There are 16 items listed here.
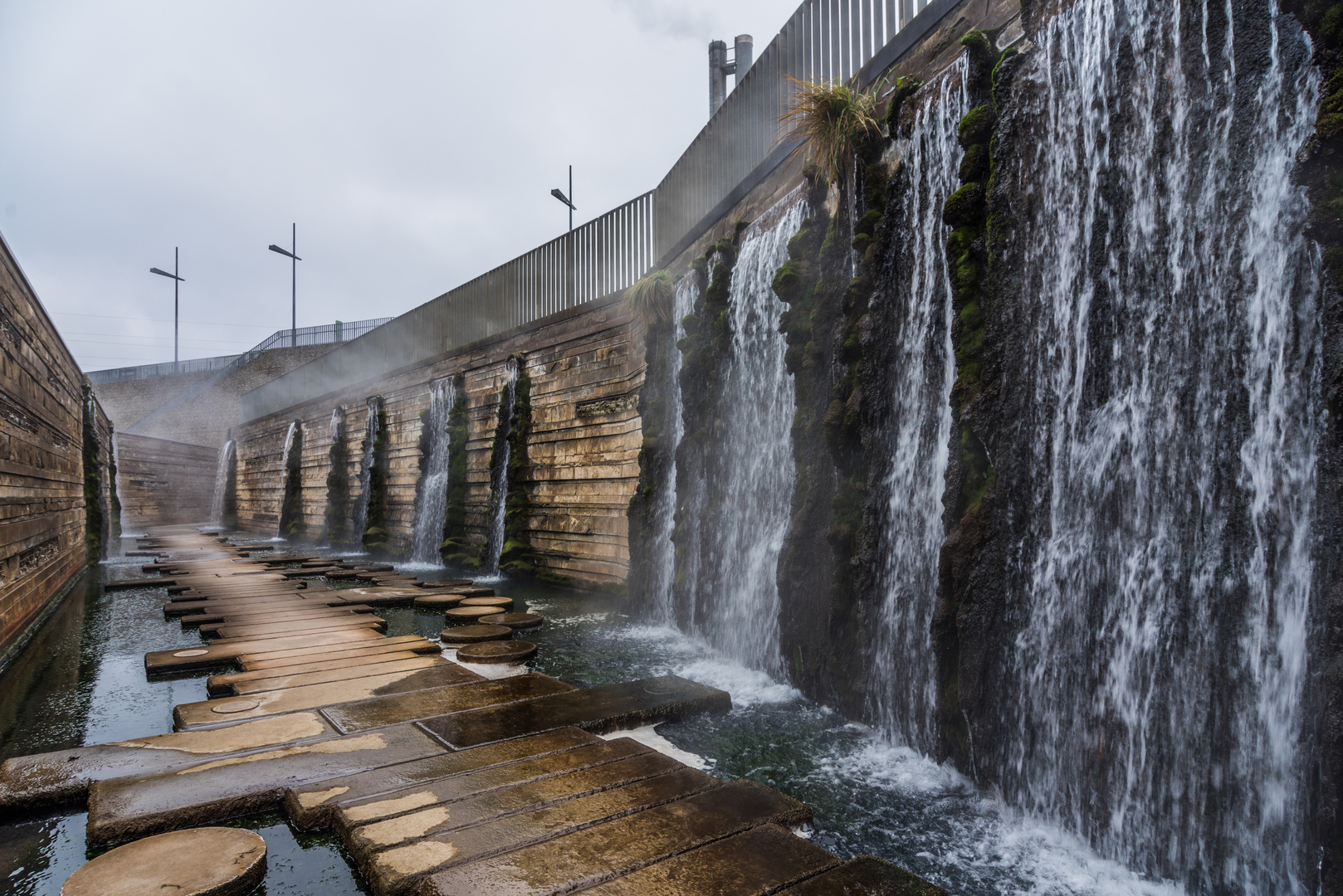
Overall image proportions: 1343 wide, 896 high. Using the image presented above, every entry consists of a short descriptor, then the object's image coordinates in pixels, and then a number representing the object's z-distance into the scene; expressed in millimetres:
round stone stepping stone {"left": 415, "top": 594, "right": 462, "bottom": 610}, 8227
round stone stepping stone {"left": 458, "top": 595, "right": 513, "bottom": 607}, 7898
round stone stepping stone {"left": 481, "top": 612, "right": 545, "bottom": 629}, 6976
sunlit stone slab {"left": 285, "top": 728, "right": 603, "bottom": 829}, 2627
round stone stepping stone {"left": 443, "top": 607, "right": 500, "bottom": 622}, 7066
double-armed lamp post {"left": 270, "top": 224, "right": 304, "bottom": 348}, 37925
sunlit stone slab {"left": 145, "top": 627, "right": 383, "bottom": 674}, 5086
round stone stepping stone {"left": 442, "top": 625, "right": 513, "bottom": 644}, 5945
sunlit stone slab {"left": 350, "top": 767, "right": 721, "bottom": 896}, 2164
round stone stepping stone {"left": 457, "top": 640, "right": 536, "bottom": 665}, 5270
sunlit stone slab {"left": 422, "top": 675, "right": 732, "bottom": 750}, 3529
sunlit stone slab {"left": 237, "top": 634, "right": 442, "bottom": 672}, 5082
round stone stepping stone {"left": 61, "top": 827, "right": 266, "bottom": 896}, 2043
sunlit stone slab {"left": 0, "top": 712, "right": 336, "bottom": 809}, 2826
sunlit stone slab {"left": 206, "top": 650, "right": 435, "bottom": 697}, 4426
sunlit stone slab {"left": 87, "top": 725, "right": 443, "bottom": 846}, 2527
